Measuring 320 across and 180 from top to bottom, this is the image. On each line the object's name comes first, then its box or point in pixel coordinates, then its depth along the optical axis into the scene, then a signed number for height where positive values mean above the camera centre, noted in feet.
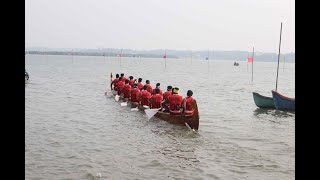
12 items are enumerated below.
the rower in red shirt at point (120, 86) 95.40 -4.40
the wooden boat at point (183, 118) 57.22 -8.48
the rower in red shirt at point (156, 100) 68.39 -5.93
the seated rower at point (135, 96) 79.41 -6.06
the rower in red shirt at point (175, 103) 60.59 -5.77
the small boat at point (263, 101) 91.16 -8.08
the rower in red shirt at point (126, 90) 88.11 -5.27
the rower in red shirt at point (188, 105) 57.57 -5.84
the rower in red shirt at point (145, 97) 74.08 -5.78
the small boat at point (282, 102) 84.10 -7.45
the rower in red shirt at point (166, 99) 65.21 -5.63
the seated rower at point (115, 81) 102.52 -3.22
